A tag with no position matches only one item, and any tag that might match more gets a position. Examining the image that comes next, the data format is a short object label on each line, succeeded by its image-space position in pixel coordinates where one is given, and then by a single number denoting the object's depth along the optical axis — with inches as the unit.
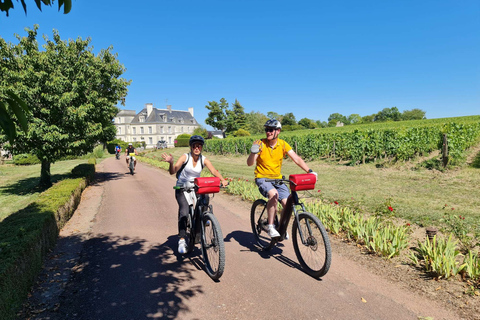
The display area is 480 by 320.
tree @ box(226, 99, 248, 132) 2981.3
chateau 3048.7
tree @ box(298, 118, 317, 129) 4817.9
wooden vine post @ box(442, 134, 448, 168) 530.3
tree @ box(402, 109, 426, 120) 4490.7
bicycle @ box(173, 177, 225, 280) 160.2
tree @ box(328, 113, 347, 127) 6968.5
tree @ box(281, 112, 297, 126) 4560.0
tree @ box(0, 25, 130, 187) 472.4
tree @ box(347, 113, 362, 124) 6919.3
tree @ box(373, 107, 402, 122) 4902.6
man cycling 185.2
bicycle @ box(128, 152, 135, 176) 748.0
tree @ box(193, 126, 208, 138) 2679.6
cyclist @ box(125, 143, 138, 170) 760.7
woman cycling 190.9
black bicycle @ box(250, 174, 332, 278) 159.3
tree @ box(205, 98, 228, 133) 2955.2
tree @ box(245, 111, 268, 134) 3782.2
